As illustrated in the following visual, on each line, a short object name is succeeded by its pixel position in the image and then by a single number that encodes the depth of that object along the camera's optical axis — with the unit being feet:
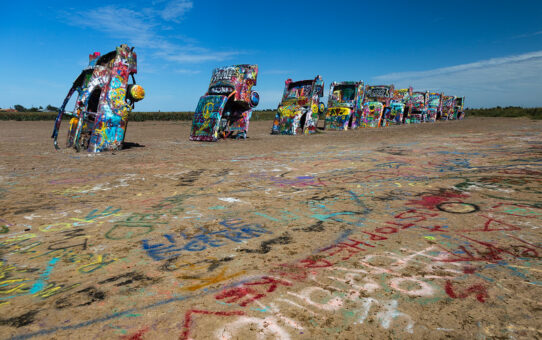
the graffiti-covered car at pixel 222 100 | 38.58
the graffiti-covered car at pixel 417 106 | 86.74
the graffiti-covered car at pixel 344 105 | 61.98
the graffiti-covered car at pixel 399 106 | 80.28
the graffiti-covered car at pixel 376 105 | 68.80
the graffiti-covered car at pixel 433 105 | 91.97
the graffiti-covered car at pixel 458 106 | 107.65
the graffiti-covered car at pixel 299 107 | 50.75
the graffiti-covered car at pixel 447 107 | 101.67
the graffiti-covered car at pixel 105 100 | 28.32
